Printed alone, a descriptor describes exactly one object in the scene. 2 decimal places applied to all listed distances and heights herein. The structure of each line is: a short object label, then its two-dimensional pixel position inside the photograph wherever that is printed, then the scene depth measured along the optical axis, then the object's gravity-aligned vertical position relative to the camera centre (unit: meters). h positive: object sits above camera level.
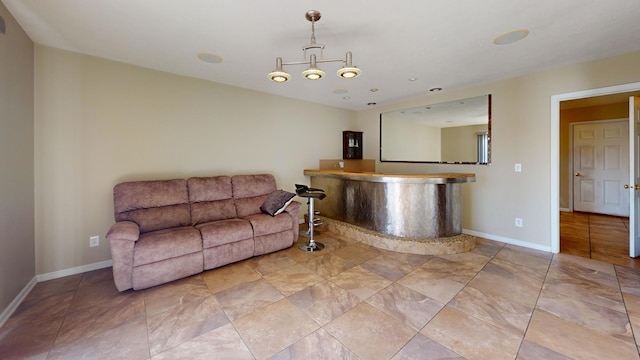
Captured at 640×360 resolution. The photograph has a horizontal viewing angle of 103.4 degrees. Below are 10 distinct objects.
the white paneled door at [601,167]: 5.15 +0.21
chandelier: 2.10 +0.93
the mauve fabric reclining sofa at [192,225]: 2.42 -0.54
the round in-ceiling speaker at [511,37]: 2.37 +1.36
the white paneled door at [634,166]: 3.07 +0.12
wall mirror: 3.99 +0.81
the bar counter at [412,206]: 3.41 -0.39
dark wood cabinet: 5.55 +0.75
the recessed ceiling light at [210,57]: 2.84 +1.41
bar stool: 3.49 -0.42
